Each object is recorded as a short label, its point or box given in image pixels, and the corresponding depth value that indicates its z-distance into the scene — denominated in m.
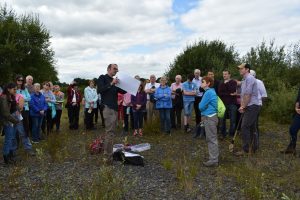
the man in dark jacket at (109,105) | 5.27
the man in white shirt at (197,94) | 8.09
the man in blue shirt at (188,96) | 8.02
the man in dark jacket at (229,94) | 7.21
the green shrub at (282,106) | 10.41
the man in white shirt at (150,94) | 8.48
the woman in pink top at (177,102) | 8.51
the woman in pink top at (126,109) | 8.50
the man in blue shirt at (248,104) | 5.76
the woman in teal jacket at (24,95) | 6.64
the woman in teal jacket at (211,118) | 5.30
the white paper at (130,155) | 5.32
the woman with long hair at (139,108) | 8.13
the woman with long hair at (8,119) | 5.23
